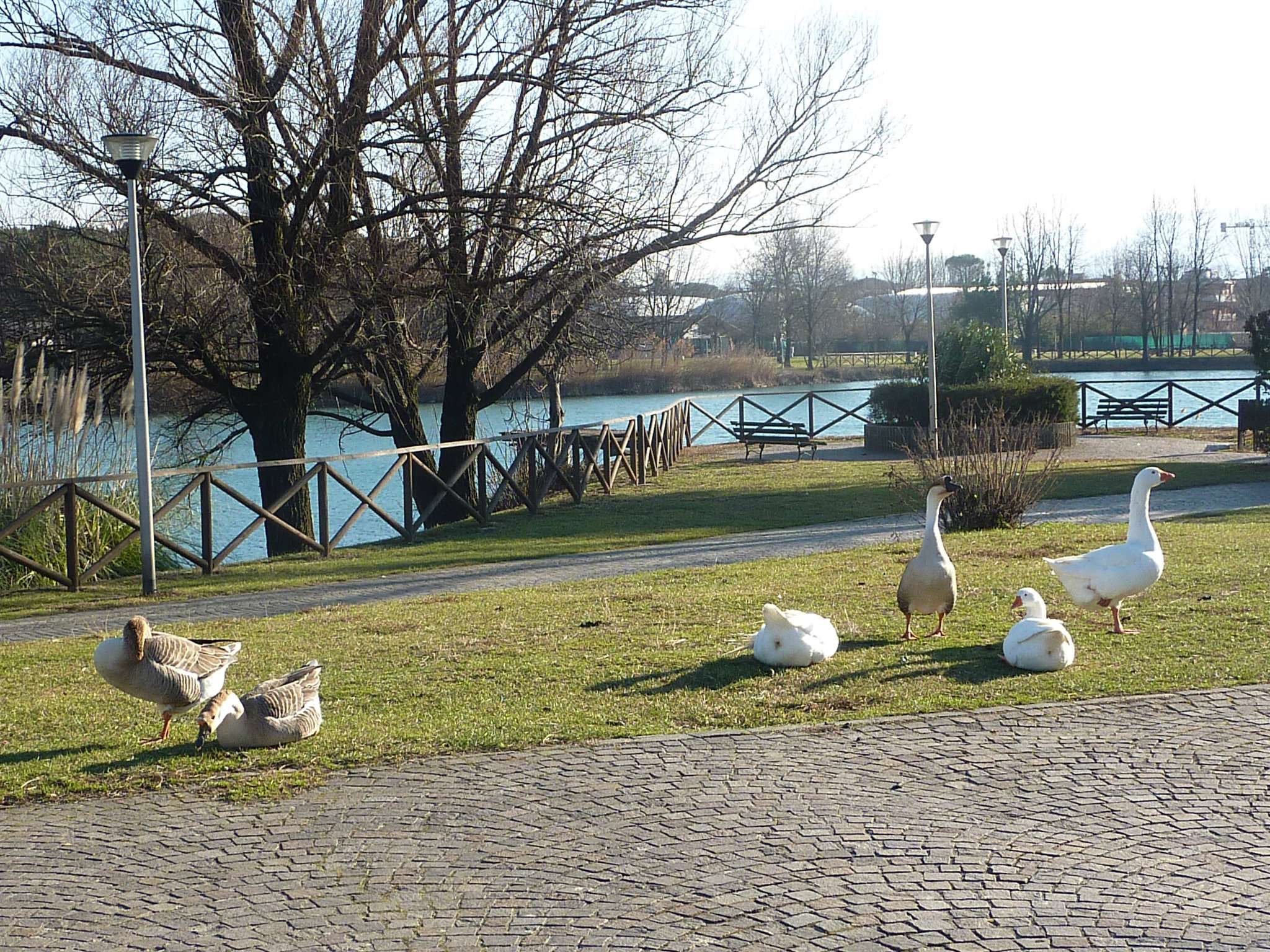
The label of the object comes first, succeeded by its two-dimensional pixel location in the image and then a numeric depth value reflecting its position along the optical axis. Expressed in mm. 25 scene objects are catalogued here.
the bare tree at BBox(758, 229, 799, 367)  70812
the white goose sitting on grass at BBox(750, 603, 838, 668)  6984
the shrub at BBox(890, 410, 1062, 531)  13602
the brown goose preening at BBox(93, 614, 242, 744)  5902
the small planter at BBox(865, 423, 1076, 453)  24922
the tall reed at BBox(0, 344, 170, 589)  13078
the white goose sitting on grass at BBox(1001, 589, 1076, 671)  6742
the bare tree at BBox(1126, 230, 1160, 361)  75250
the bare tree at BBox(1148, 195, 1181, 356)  73188
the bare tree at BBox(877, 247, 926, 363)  84625
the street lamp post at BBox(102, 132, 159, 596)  11320
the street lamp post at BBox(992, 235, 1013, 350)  33219
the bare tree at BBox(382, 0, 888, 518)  15867
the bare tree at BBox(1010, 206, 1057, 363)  72375
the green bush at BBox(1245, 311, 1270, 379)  21156
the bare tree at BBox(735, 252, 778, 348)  71875
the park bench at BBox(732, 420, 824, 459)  26562
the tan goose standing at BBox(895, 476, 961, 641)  7547
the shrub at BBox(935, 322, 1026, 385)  27859
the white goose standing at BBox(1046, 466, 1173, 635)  7516
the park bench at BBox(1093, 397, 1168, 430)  29688
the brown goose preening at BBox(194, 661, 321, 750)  5844
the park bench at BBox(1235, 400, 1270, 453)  21250
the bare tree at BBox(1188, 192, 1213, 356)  72875
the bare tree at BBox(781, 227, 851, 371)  72062
